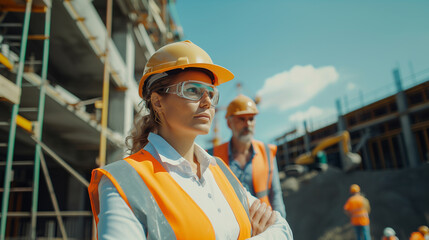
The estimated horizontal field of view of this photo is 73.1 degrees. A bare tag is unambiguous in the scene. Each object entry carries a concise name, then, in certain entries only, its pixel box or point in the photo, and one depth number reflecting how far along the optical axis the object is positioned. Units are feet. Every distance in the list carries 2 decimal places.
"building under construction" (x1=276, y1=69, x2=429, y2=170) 66.80
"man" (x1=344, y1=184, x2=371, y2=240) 28.55
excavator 66.90
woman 3.52
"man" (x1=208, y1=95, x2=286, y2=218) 10.31
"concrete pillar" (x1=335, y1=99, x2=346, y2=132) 87.30
